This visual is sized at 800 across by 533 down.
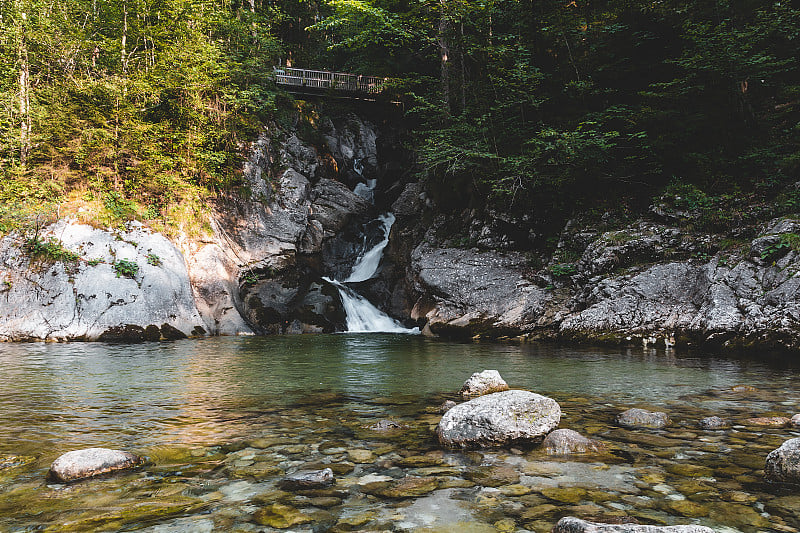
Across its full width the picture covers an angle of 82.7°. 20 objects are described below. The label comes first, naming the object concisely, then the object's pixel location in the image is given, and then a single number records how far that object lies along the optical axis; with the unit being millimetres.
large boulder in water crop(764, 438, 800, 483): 2775
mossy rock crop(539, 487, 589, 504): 2641
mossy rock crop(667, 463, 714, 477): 3016
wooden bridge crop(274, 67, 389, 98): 23938
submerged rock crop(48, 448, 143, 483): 2949
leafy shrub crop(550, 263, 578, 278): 12445
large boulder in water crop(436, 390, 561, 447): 3623
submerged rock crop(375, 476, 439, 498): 2791
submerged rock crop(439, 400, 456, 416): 4763
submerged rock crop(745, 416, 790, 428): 4113
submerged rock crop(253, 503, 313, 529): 2400
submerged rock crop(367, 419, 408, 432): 4219
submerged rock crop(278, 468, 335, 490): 2893
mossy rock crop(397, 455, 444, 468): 3283
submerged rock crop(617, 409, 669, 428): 4184
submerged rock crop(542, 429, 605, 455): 3467
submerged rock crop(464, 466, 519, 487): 2939
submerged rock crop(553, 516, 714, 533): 1927
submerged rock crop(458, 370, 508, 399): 5406
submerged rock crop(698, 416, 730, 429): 4113
